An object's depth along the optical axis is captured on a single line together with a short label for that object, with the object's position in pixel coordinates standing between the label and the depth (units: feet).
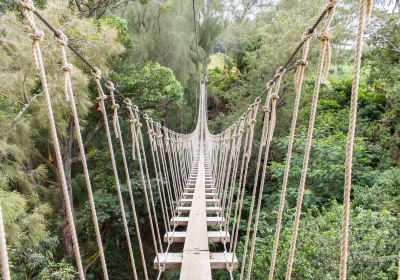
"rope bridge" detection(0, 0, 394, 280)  1.75
